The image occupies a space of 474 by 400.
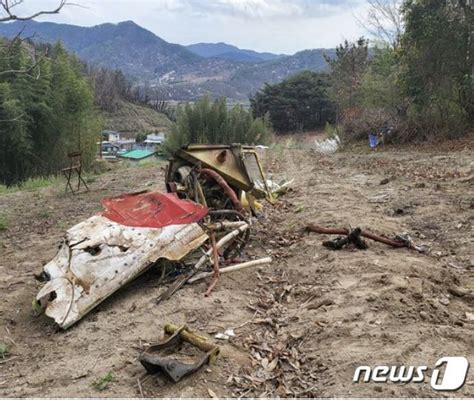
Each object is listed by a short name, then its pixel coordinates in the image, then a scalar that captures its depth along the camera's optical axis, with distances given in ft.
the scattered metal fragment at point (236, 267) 12.48
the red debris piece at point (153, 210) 13.08
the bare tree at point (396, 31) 54.39
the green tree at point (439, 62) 41.60
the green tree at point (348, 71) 65.21
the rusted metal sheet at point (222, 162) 15.60
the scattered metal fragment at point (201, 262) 11.71
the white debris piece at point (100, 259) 11.16
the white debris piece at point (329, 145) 55.67
